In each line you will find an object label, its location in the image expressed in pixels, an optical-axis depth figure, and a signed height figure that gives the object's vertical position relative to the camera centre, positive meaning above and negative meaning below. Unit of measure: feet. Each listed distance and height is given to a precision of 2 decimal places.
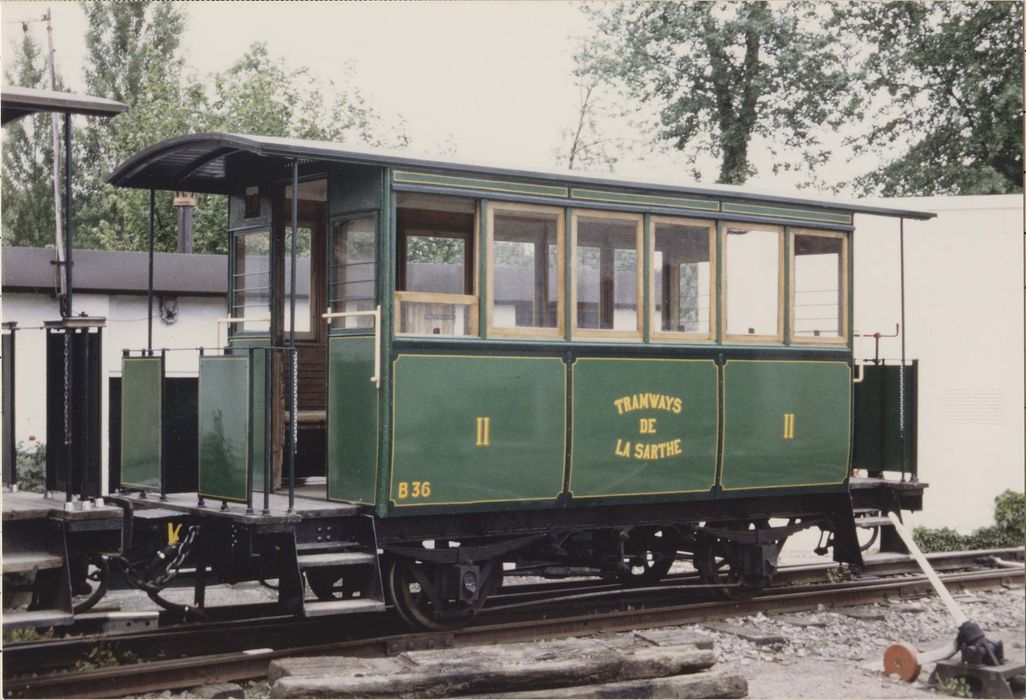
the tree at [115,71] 101.69 +24.18
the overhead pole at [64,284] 21.58 +1.15
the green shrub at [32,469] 40.24 -4.11
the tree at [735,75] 69.87 +16.22
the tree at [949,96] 56.59 +12.16
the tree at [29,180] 102.17 +14.58
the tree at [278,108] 79.56 +16.51
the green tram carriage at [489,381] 24.49 -0.74
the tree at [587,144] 88.38 +15.36
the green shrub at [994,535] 45.24 -7.04
